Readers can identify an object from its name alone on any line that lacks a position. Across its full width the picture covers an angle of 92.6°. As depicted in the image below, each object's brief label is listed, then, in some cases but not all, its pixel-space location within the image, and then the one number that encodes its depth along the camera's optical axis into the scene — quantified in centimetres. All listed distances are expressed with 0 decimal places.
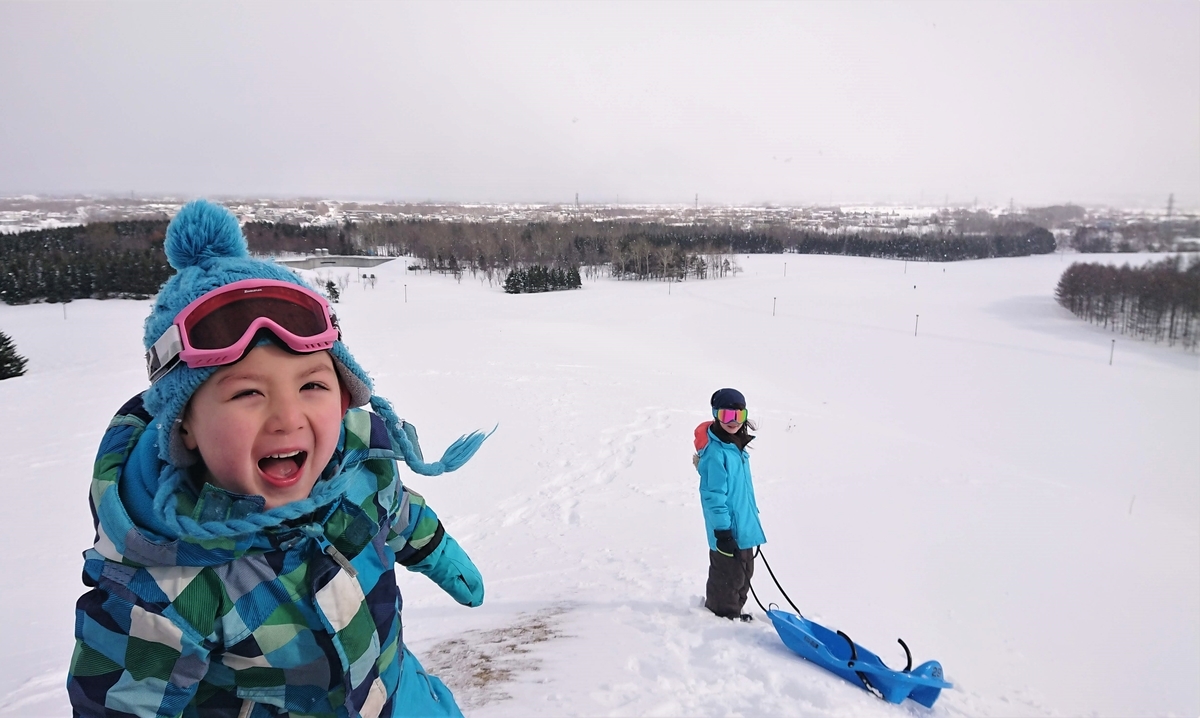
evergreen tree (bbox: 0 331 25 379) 1503
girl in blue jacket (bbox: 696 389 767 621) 407
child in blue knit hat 107
